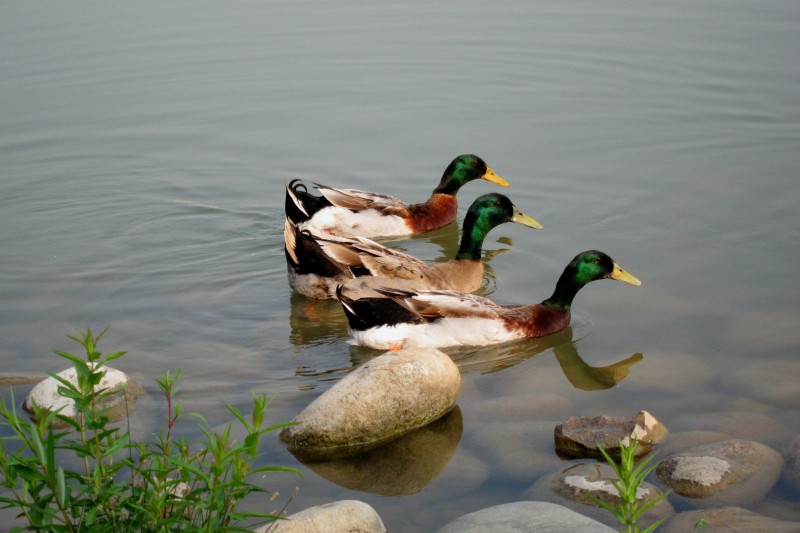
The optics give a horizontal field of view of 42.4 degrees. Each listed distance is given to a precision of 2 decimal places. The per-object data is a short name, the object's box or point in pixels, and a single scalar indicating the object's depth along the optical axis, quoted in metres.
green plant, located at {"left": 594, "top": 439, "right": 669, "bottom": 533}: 3.49
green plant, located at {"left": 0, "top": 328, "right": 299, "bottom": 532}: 3.42
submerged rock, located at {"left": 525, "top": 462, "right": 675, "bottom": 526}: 5.02
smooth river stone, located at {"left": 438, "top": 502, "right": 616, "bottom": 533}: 4.34
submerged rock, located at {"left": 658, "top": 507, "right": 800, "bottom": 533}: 4.80
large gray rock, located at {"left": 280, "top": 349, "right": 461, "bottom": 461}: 5.78
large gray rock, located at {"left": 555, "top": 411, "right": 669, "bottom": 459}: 5.63
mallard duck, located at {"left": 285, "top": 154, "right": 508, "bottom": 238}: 10.16
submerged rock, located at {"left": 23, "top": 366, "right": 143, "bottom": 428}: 5.99
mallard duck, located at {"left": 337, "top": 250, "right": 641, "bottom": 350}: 7.50
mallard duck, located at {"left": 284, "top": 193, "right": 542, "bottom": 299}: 8.45
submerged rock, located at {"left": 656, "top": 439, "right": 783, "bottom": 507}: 5.12
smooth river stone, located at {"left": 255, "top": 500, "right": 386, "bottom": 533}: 4.48
